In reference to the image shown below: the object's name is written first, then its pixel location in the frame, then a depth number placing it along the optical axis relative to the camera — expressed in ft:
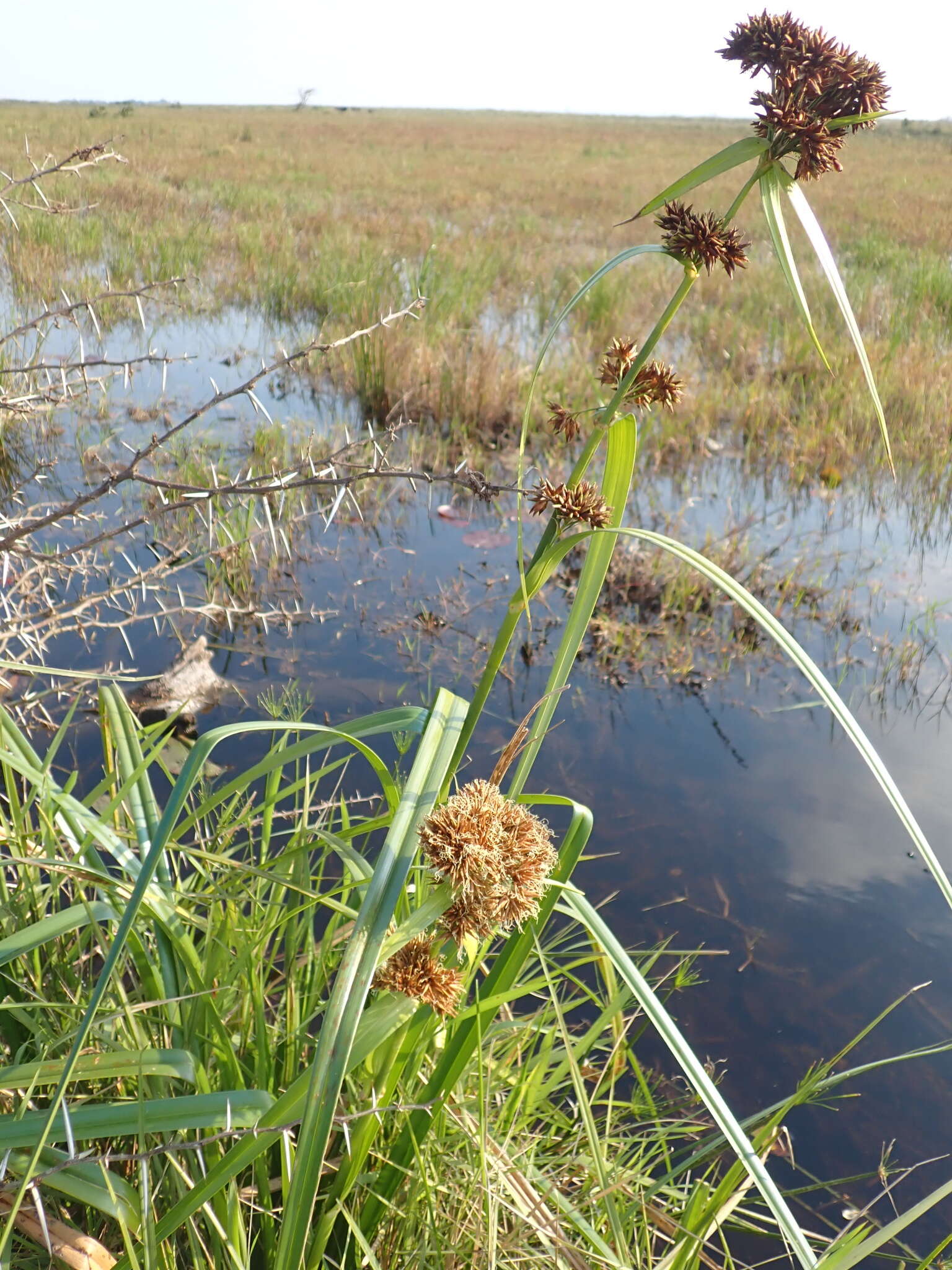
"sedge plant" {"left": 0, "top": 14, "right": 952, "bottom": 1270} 1.13
